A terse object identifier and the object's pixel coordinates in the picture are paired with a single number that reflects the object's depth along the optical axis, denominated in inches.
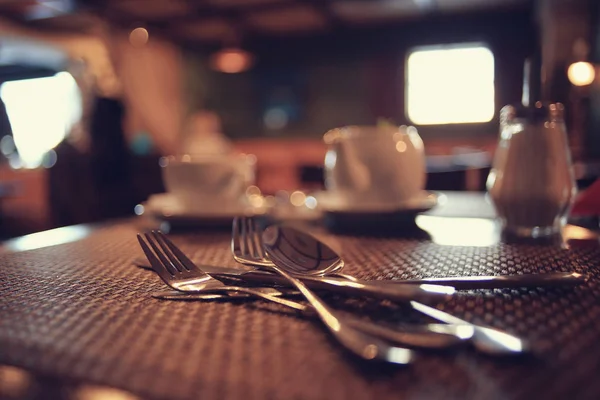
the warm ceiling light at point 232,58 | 188.5
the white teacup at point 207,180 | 29.7
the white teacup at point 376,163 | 29.6
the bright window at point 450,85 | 228.2
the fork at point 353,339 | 9.0
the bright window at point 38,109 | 256.4
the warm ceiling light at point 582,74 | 182.1
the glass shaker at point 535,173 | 25.0
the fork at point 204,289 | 9.9
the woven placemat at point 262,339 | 8.5
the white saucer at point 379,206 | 28.3
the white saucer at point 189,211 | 28.4
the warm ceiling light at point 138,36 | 230.8
